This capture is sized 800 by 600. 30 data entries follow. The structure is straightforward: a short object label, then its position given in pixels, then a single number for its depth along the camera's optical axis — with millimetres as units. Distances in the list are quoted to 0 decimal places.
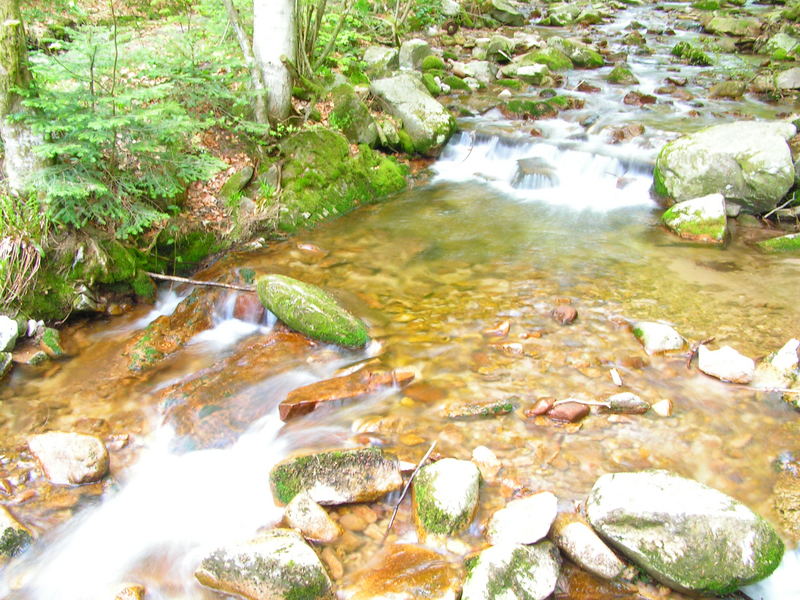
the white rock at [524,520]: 3480
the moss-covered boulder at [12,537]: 3615
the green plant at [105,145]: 5156
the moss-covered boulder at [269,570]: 3275
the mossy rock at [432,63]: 15273
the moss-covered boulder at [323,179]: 8375
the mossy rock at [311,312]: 5633
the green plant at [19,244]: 5438
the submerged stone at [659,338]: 5434
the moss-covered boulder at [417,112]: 10891
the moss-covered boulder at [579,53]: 17312
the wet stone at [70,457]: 4148
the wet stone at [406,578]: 3324
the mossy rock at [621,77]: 15406
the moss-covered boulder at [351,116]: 9617
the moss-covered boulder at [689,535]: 3250
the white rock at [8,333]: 5285
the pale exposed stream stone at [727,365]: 4969
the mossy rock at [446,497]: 3666
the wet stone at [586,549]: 3383
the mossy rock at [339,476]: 3906
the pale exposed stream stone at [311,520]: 3707
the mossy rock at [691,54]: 16922
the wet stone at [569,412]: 4586
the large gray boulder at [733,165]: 8391
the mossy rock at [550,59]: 16781
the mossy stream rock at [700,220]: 8023
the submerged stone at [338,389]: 4859
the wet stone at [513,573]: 3178
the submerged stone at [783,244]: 7734
